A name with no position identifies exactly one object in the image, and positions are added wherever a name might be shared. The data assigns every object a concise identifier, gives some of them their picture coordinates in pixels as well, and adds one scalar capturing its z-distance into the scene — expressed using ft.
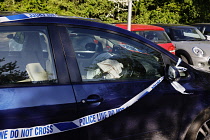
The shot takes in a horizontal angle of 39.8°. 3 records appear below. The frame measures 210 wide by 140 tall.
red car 26.58
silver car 28.07
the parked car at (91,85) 7.14
